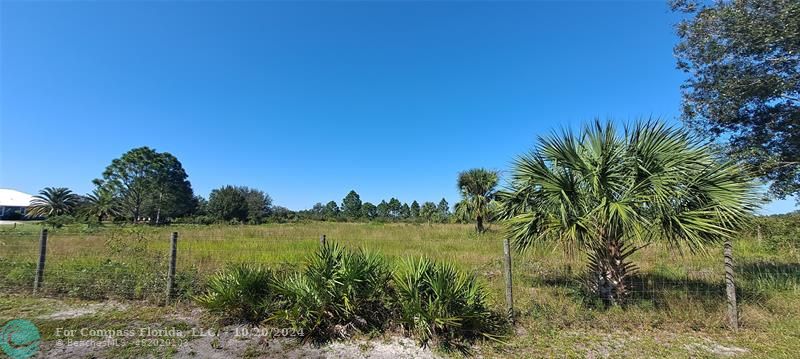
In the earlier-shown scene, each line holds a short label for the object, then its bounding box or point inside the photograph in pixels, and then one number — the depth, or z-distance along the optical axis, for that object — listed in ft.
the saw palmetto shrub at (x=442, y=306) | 12.12
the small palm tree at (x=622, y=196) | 14.01
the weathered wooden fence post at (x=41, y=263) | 18.34
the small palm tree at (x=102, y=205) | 116.37
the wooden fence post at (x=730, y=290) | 13.57
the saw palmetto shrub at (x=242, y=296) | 13.99
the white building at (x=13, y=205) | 158.06
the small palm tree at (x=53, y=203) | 138.41
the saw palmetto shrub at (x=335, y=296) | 12.81
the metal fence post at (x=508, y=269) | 14.33
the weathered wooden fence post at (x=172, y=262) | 16.79
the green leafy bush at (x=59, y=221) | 57.00
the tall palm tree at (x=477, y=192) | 64.34
